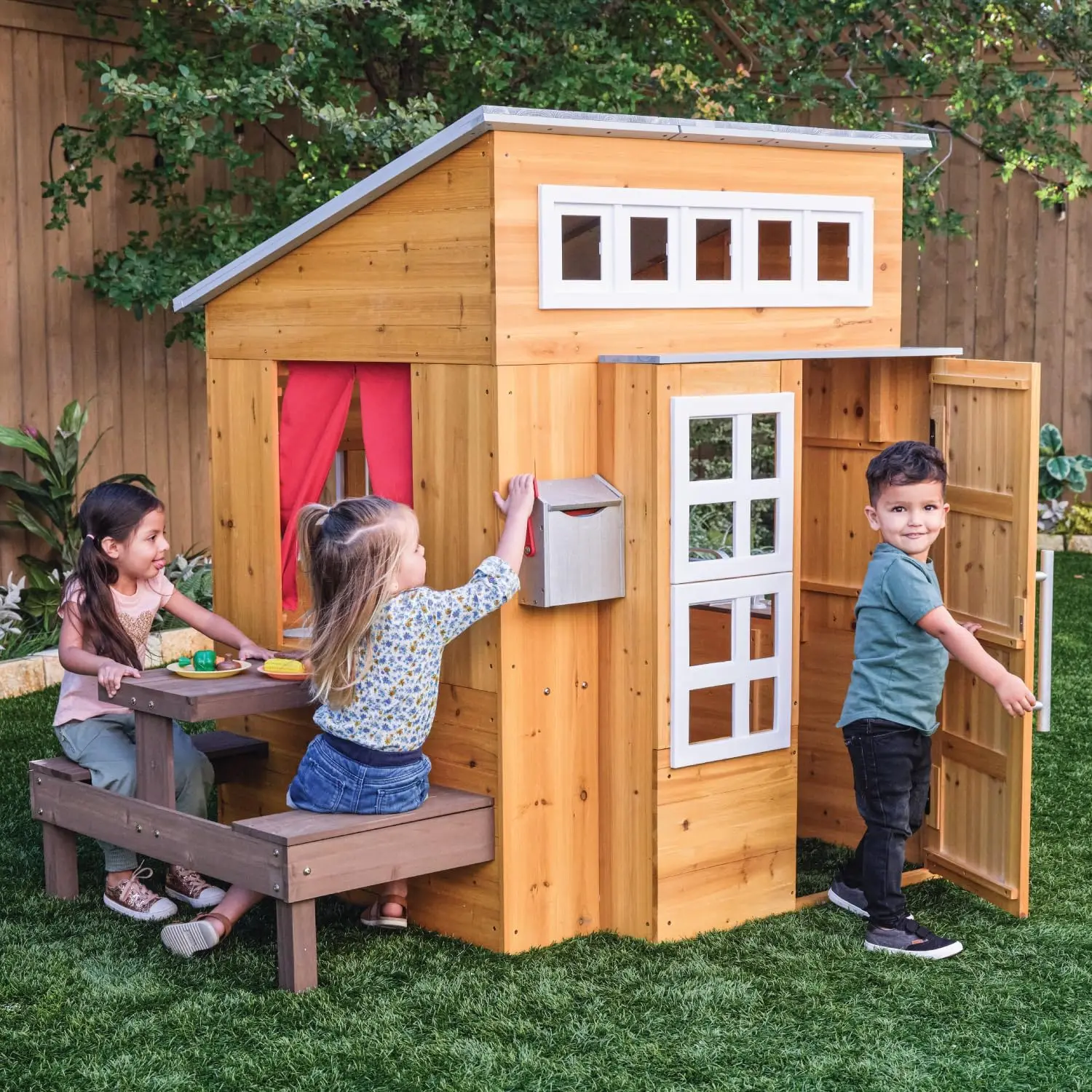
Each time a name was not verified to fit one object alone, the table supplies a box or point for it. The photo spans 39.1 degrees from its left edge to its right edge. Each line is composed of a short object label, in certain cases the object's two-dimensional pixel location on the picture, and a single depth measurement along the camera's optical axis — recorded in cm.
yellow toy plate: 446
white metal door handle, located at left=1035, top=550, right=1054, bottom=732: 473
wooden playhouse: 416
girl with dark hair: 469
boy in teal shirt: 429
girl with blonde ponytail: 404
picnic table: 394
